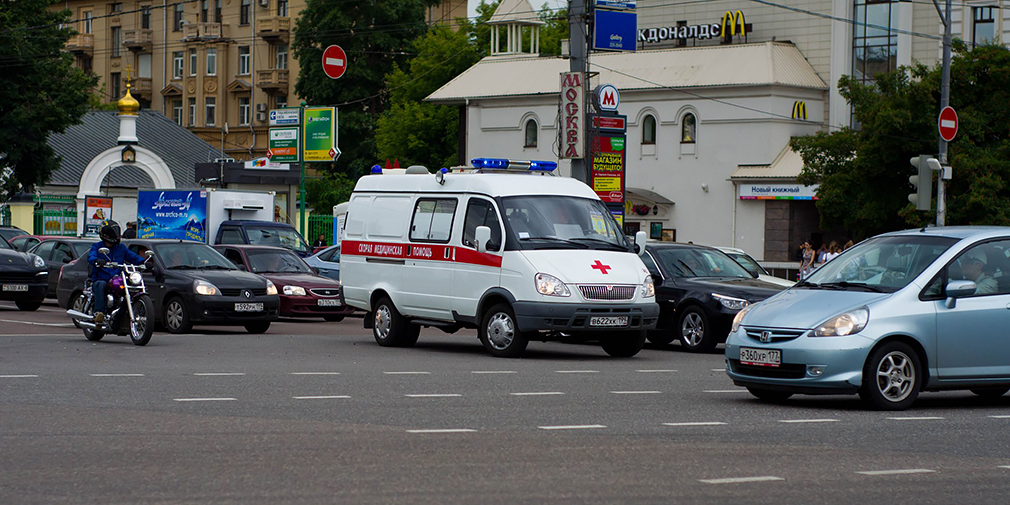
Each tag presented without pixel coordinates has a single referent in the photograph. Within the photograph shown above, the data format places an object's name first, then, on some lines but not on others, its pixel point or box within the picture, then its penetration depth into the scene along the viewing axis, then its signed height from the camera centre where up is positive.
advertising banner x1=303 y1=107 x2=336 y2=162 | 49.66 +2.75
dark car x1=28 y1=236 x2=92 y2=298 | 29.59 -0.87
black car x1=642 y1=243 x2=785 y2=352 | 19.72 -1.02
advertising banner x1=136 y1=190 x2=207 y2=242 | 35.09 -0.09
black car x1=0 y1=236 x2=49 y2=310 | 27.31 -1.29
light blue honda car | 11.88 -0.88
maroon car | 26.36 -1.26
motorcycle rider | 19.50 -0.67
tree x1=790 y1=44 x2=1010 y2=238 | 39.16 +2.16
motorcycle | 19.09 -1.33
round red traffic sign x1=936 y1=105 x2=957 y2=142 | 31.23 +2.16
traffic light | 27.72 +0.76
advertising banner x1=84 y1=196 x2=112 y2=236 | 45.47 -0.06
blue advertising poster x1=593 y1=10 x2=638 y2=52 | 29.95 +3.93
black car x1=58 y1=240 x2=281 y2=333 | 22.19 -1.23
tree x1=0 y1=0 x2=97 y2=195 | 51.06 +4.45
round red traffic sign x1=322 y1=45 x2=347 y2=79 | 44.31 +4.74
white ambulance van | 17.50 -0.57
